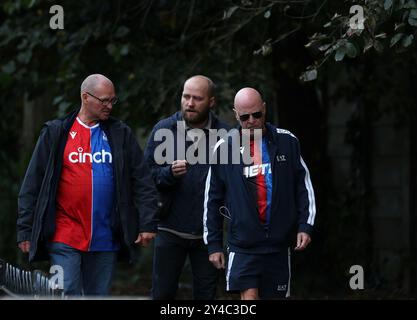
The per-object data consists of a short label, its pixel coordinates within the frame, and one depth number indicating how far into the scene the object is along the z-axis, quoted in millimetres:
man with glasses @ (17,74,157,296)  16078
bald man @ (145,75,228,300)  17766
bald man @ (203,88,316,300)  15883
